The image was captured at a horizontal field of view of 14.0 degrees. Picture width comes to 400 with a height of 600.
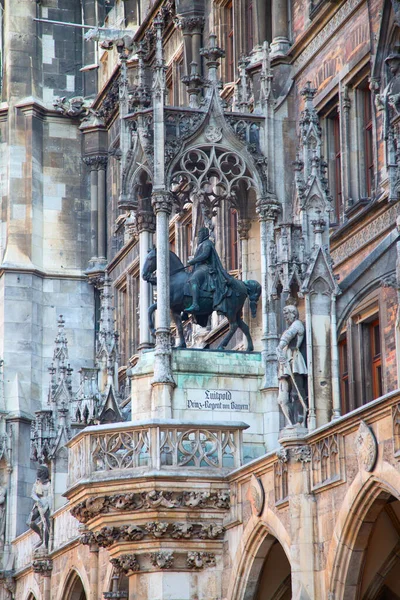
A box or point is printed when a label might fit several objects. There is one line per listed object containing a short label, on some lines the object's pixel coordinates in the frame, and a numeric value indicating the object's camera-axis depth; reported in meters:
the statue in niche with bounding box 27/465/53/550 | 36.78
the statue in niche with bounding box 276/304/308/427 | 24.02
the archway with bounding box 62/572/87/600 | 34.69
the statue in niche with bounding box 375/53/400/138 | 24.94
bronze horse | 27.39
